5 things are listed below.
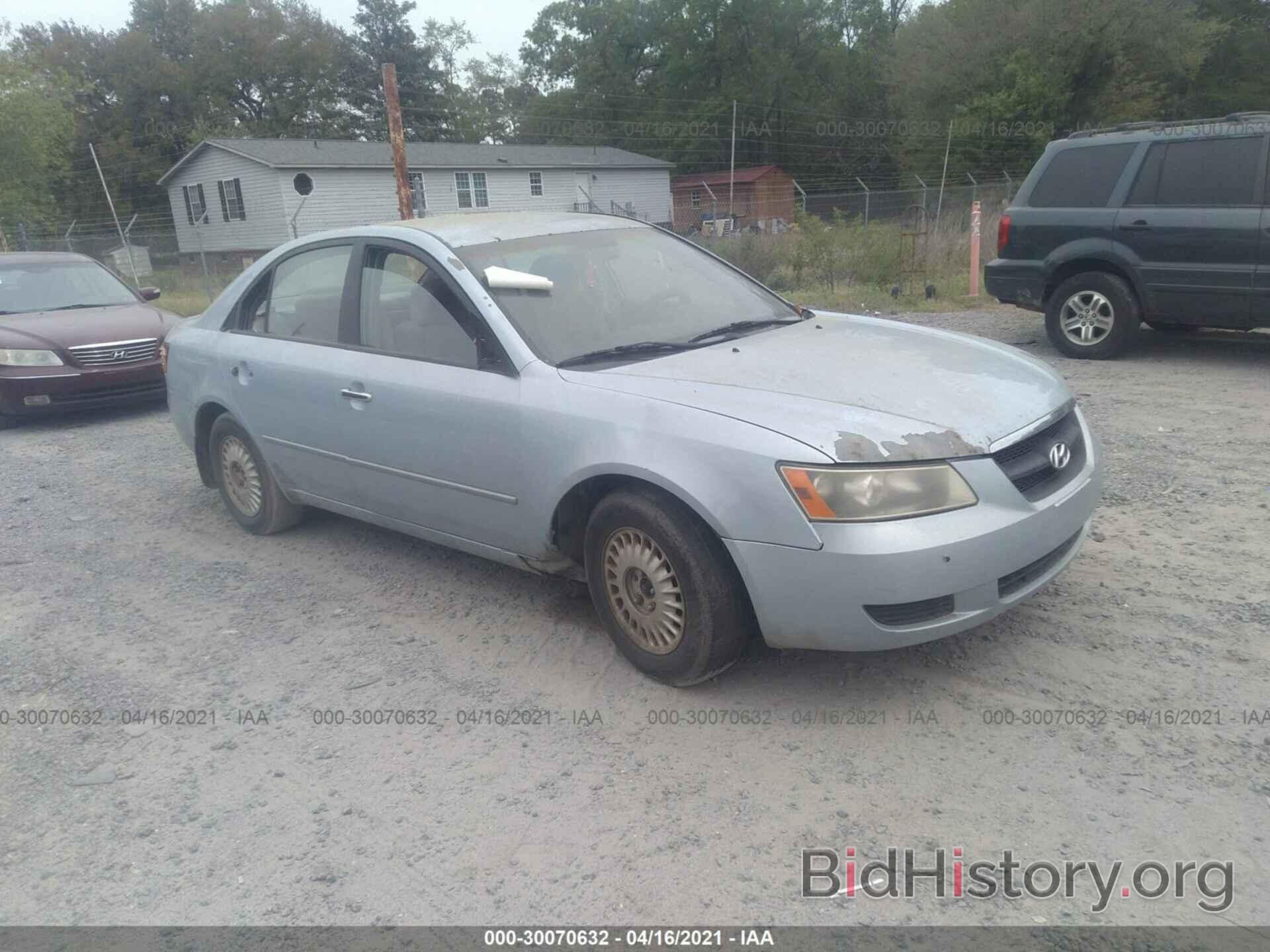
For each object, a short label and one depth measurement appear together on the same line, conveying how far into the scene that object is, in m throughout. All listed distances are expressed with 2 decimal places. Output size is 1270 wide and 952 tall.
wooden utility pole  14.05
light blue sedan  3.17
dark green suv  7.55
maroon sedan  8.69
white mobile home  35.56
